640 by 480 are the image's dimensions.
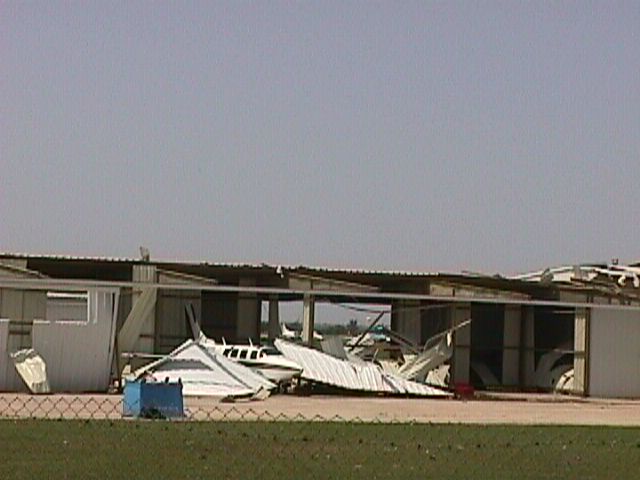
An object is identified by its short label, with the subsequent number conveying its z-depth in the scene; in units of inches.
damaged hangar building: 1416.1
